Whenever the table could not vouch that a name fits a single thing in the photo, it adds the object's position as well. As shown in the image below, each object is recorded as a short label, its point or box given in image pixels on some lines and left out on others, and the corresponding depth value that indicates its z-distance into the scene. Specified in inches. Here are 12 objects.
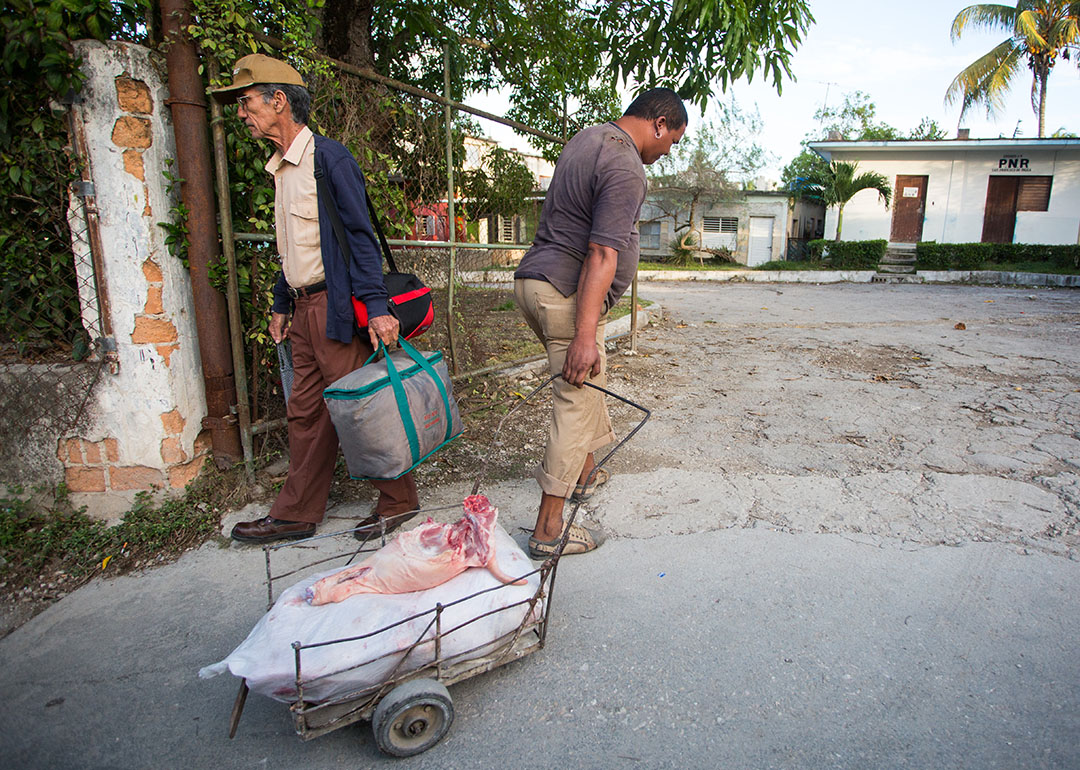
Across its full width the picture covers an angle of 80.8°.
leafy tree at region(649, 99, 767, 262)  956.6
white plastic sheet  67.3
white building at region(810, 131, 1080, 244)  824.3
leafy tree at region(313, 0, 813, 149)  183.2
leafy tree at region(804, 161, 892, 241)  832.9
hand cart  67.7
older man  104.6
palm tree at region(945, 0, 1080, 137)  840.9
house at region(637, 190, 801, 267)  952.9
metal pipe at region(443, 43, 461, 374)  164.4
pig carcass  79.1
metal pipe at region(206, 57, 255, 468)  118.7
